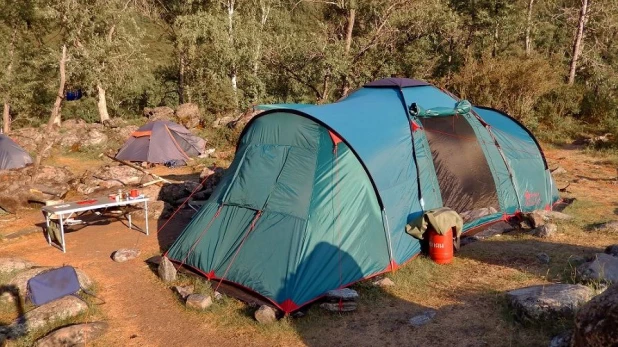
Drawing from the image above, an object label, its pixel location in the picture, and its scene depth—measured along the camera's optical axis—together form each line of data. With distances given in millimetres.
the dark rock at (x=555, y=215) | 9609
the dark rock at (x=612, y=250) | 7411
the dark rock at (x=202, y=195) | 11914
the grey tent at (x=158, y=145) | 17283
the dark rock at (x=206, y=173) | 12719
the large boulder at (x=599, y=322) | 3256
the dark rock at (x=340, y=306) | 6316
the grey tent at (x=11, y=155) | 15859
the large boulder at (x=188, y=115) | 22516
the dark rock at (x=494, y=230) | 8789
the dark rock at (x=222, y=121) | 21883
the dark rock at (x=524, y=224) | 9198
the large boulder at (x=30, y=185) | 11914
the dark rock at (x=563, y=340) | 4178
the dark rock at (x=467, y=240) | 8609
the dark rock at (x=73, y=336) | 5750
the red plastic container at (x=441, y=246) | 7641
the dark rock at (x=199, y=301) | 6598
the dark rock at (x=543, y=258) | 7719
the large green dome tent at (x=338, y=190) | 6723
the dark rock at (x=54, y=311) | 6185
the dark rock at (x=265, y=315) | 6090
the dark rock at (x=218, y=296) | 6751
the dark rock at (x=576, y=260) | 7484
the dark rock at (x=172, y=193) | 11898
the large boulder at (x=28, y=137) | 19877
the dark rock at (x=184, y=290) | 6963
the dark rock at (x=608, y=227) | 8984
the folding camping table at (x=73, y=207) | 8998
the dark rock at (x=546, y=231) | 8727
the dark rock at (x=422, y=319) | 5973
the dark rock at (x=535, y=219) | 9109
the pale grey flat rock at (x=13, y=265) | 7887
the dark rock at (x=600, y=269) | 6467
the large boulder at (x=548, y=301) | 5488
